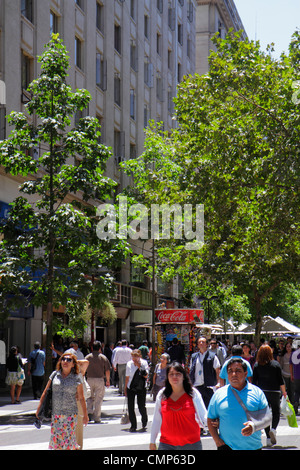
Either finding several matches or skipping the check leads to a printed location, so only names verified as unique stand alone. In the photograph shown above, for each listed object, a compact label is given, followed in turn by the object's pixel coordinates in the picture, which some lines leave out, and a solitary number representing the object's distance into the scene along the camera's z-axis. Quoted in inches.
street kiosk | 1112.2
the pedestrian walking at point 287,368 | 759.1
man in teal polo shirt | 250.5
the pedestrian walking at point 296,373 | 696.4
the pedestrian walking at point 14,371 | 810.8
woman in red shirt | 261.4
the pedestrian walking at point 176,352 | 851.4
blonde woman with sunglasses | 347.6
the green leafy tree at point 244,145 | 727.7
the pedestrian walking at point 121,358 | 940.6
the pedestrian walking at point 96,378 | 629.0
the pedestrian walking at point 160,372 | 594.9
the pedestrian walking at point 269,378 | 465.7
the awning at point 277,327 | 1380.7
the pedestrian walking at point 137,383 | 570.6
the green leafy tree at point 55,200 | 702.5
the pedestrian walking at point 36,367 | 851.4
